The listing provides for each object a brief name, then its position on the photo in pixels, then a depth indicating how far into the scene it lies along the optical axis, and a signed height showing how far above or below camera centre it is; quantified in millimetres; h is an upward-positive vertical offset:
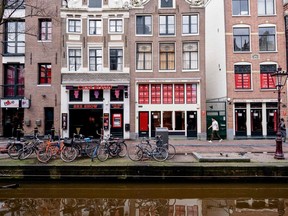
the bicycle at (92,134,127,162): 12492 -1579
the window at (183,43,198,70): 23562 +5345
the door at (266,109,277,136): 23191 -530
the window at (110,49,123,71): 23641 +5107
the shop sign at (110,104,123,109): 23250 +902
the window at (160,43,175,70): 23641 +5374
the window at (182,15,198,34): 23594 +8280
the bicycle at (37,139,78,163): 12009 -1623
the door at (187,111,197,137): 23172 -647
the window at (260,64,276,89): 23203 +3518
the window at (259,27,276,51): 23594 +6771
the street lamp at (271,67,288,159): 12422 +1400
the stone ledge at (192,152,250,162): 11641 -1896
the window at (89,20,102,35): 23734 +7999
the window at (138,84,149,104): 23512 +2240
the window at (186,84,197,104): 23359 +2040
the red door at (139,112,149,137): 23359 -686
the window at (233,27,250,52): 23719 +6896
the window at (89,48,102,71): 23578 +5104
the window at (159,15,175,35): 23703 +8162
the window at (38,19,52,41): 23766 +7856
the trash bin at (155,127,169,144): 13426 -862
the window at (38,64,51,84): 23594 +3786
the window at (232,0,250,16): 23938 +9844
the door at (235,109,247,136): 23328 -350
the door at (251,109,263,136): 23297 -530
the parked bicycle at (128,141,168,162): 12477 -1705
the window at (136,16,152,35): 23719 +8170
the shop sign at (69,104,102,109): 23172 +906
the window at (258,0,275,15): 23891 +9827
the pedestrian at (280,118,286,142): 21788 -1082
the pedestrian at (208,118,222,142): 20858 -1063
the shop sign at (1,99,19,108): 22641 +1155
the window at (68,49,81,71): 23453 +5091
